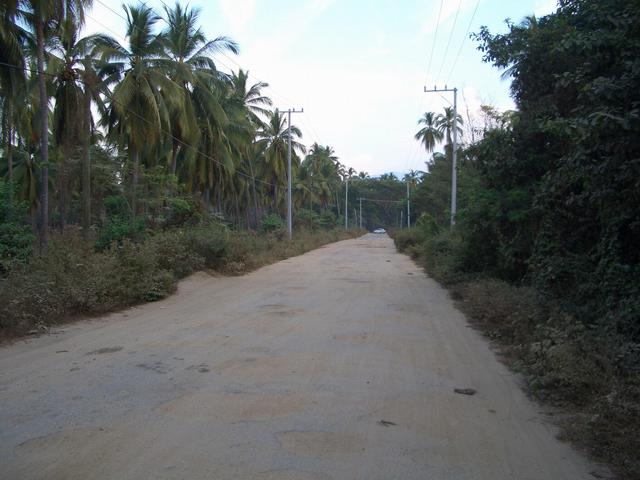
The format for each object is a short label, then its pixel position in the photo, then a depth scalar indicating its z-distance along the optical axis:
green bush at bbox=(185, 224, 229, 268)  17.62
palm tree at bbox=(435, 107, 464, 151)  45.64
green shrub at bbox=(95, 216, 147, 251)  17.39
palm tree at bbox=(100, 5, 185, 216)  22.53
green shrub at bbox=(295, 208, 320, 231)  60.38
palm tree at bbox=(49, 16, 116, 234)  19.73
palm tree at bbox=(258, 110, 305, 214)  45.94
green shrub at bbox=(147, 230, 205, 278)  14.83
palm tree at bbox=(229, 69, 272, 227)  34.78
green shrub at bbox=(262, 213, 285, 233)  43.34
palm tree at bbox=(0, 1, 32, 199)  16.36
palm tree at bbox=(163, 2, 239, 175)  26.84
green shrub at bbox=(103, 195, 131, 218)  22.47
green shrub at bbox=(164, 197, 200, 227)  22.35
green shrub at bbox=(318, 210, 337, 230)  73.01
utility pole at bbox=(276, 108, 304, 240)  36.03
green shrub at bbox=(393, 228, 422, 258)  34.74
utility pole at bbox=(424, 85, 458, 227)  27.74
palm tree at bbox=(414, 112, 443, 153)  54.91
